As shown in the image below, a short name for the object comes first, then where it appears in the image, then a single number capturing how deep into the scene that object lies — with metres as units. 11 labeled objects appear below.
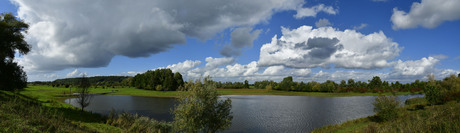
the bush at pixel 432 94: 46.88
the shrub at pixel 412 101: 63.22
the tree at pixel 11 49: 32.72
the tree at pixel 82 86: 33.94
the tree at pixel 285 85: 148.62
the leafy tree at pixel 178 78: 125.38
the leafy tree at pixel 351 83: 190.52
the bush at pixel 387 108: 31.83
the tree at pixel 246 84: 187.46
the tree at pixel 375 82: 168.32
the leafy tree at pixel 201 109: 20.91
